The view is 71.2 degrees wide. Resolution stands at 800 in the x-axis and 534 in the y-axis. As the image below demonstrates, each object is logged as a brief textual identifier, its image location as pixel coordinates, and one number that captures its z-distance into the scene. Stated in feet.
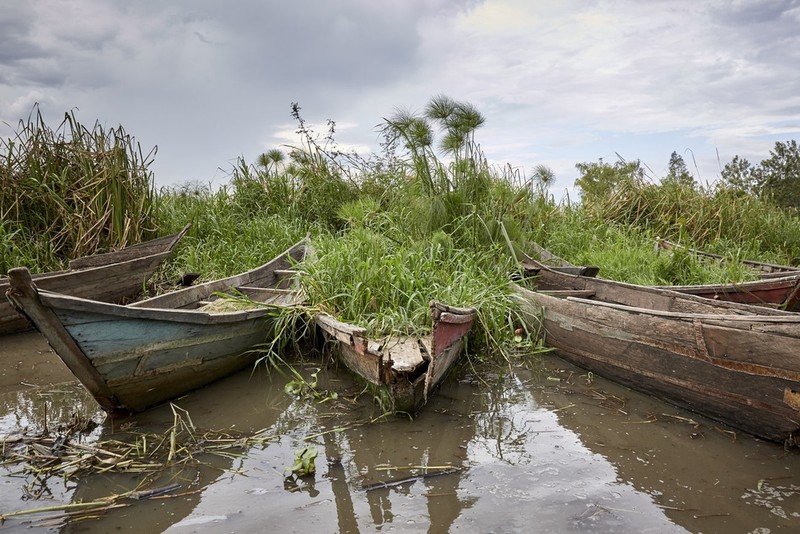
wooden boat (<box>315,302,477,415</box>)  10.61
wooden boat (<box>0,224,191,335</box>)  17.26
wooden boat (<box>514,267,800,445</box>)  9.34
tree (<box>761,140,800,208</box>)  66.18
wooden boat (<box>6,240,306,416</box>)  9.48
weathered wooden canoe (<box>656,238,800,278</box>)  19.35
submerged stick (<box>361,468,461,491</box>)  8.93
